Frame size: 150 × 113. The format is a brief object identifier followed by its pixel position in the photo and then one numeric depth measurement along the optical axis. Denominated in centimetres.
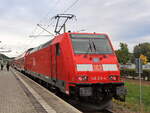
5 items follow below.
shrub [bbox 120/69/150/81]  2903
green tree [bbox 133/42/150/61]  8848
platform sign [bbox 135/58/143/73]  1058
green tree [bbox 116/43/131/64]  5012
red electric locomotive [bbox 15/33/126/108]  897
